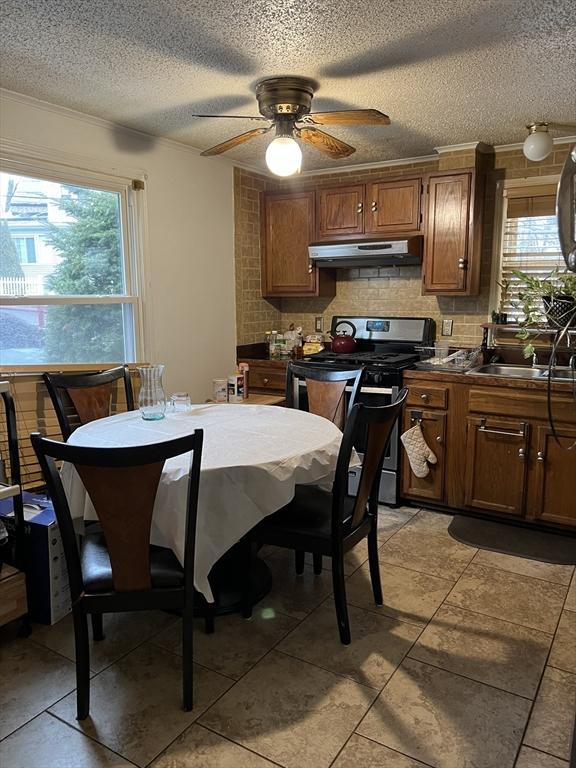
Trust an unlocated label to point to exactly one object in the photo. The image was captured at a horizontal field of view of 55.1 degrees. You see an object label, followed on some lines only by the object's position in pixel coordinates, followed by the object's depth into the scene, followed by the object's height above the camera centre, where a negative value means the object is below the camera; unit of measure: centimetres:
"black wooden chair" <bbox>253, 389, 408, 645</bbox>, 207 -84
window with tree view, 287 +18
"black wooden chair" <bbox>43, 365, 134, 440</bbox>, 266 -45
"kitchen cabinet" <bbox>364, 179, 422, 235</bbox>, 381 +70
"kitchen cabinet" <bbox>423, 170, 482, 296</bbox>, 361 +49
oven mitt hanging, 346 -90
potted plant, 270 +3
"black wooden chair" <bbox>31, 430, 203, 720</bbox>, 158 -71
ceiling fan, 247 +85
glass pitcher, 258 -40
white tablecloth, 186 -60
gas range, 356 -30
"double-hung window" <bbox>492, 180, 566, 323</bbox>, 363 +44
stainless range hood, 377 +37
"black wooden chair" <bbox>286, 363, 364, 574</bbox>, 299 -45
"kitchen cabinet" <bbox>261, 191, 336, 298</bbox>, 425 +46
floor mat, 296 -132
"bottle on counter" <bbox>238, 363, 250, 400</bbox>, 400 -48
